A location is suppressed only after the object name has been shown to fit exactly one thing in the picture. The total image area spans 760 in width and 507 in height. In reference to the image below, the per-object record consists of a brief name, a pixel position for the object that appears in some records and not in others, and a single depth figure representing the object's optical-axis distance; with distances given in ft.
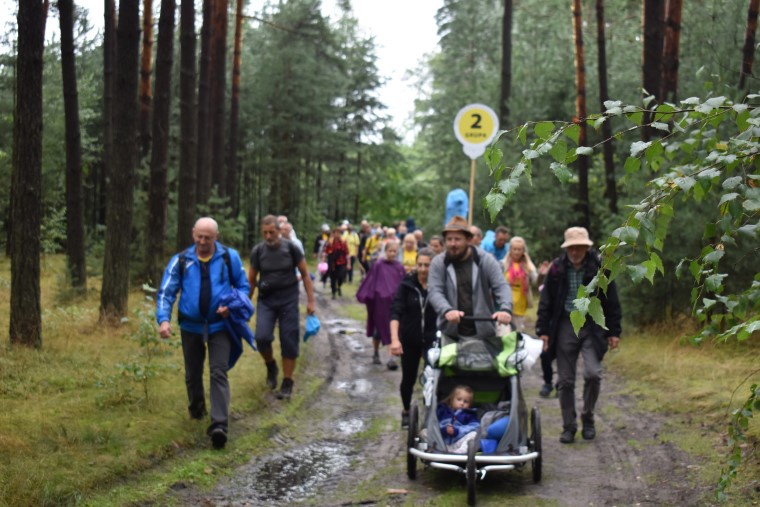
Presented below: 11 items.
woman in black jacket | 33.09
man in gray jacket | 27.61
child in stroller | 24.66
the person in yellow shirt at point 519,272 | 43.68
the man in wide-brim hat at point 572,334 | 30.66
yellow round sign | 50.70
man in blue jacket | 28.53
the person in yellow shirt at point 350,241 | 92.12
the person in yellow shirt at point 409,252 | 53.01
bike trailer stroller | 23.88
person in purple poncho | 48.06
